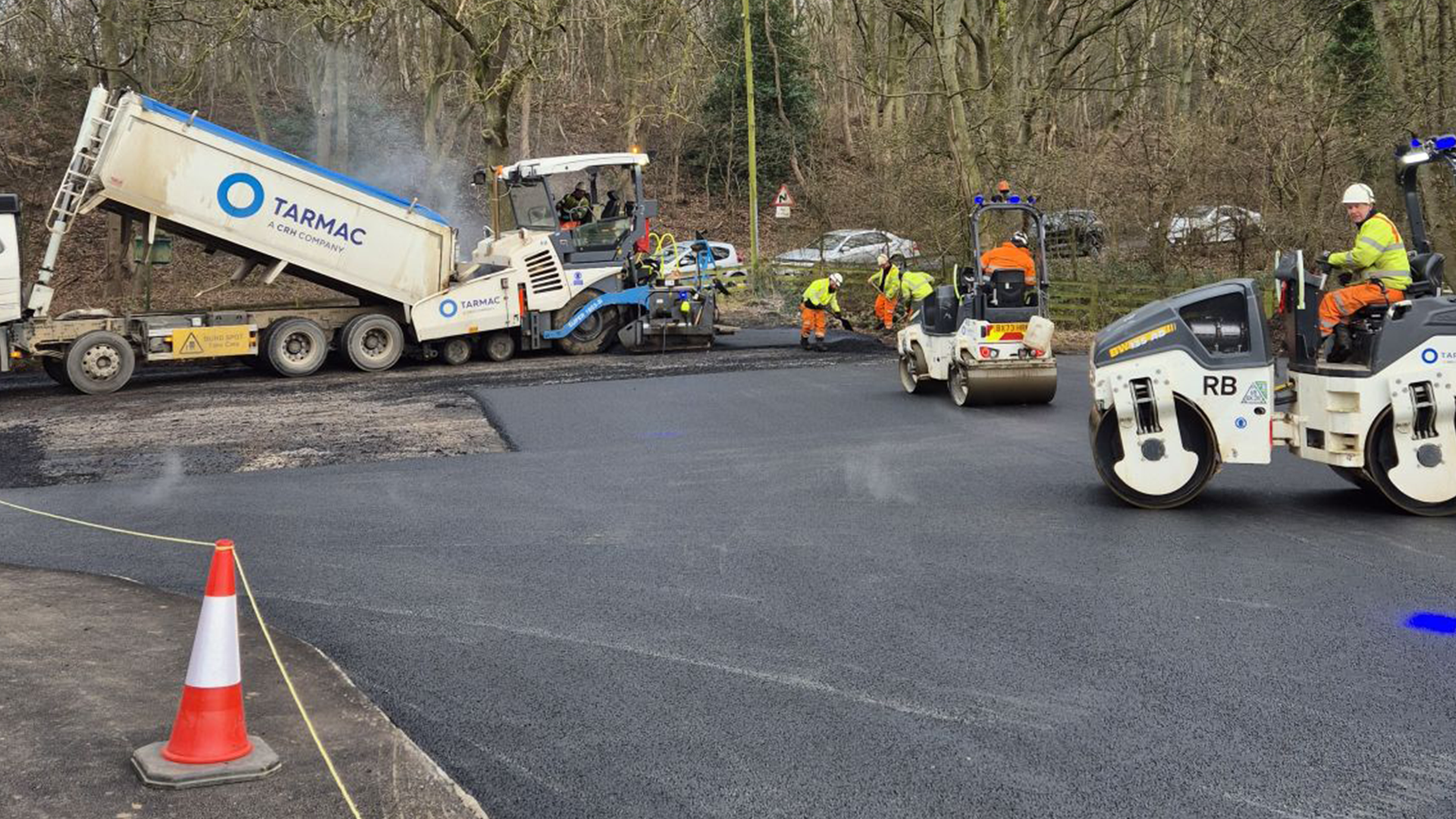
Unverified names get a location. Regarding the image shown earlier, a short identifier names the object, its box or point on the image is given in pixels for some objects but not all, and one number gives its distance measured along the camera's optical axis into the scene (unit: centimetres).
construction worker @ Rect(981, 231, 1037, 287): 1349
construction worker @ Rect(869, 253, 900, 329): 1892
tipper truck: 1634
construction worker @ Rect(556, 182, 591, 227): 1991
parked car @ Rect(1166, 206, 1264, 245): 2077
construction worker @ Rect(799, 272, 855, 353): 1936
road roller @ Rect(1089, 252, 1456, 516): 811
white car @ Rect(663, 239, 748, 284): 2091
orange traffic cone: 427
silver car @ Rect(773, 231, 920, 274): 2594
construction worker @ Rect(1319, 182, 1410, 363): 846
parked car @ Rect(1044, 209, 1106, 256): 2286
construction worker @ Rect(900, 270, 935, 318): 1694
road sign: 2920
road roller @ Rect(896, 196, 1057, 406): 1337
